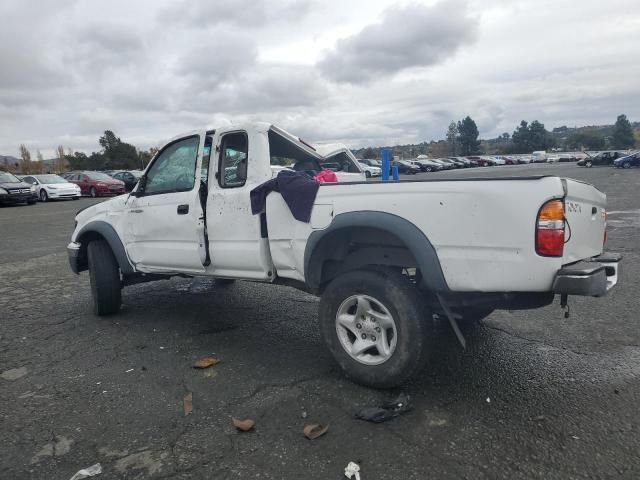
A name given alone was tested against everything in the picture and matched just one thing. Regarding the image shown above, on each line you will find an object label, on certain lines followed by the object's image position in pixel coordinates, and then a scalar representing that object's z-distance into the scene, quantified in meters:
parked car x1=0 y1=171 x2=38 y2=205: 22.39
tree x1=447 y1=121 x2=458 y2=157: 97.72
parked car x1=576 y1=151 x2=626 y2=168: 46.43
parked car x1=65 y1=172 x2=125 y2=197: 27.59
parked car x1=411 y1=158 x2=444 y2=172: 54.03
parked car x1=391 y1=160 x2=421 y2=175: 51.48
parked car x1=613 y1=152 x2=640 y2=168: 40.38
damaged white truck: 2.84
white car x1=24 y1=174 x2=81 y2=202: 25.27
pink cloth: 4.48
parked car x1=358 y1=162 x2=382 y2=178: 37.49
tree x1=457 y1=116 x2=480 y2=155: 98.19
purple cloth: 3.62
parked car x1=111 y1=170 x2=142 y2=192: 31.09
